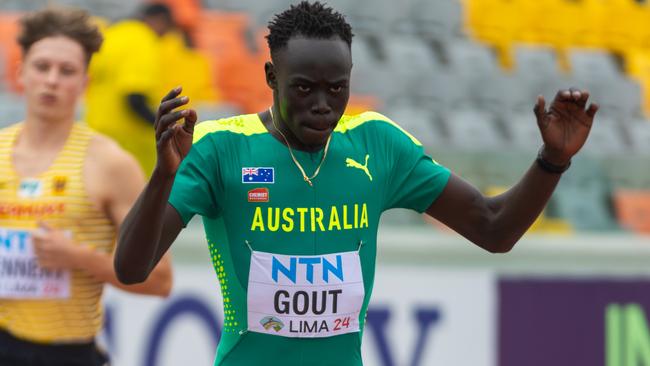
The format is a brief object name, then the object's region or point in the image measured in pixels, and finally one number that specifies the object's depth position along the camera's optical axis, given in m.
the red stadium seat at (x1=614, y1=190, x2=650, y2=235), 18.72
